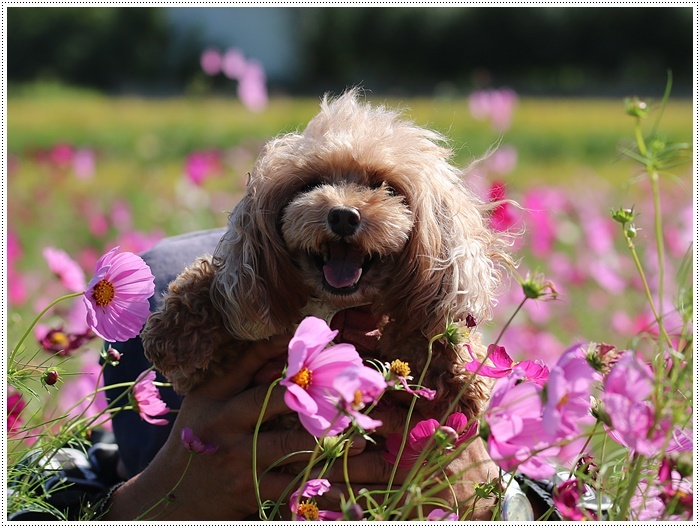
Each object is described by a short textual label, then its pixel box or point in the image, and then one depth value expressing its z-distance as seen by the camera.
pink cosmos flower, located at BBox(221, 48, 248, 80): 3.71
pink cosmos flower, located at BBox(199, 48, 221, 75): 3.98
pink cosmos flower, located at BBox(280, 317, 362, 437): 1.08
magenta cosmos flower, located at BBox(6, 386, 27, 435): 1.29
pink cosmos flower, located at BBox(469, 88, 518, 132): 3.97
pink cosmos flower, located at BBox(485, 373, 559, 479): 1.06
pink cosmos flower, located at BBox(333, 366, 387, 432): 1.07
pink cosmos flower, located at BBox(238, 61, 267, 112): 3.91
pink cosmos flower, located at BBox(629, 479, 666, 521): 1.10
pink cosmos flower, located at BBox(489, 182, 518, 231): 1.39
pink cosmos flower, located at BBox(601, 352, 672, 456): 1.05
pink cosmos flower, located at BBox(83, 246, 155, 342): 1.17
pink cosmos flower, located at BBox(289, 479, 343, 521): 1.12
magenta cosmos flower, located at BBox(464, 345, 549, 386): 1.15
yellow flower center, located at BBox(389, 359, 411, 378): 1.10
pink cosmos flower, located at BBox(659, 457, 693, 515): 1.07
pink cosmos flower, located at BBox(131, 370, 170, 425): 1.18
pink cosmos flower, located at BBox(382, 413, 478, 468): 1.16
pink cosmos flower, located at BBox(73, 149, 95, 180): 4.49
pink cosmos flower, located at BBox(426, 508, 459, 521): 1.12
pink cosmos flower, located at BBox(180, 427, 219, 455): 1.19
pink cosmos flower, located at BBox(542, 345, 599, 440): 1.05
